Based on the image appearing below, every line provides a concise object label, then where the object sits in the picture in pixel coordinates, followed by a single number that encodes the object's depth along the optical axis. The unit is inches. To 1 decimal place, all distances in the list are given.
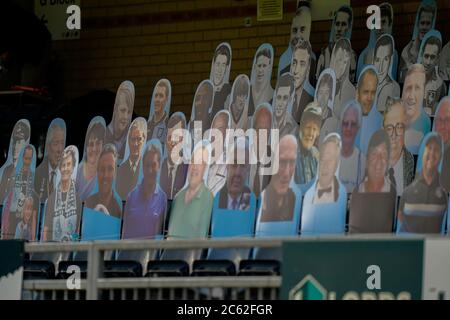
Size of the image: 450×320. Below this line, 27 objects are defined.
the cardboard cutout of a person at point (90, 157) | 798.1
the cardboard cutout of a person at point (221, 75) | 807.5
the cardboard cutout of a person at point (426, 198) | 636.6
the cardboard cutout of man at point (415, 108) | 695.1
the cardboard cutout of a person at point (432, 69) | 722.3
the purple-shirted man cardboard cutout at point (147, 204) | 742.5
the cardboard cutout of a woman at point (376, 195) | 650.8
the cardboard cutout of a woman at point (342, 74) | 741.3
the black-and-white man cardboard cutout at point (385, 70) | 737.1
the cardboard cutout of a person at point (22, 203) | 805.8
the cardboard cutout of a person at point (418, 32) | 767.9
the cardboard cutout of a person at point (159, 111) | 815.8
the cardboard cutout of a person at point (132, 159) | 783.9
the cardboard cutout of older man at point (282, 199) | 687.4
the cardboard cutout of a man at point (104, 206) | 763.2
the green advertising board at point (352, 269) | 457.3
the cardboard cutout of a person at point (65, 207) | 779.1
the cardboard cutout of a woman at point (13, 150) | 844.2
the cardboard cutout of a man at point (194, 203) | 720.6
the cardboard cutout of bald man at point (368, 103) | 708.7
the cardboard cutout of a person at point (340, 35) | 789.2
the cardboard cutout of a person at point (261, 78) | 794.5
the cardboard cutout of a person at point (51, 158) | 828.8
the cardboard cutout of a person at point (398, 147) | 679.2
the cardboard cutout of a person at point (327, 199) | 663.2
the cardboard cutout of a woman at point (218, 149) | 742.5
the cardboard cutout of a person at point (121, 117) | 824.1
